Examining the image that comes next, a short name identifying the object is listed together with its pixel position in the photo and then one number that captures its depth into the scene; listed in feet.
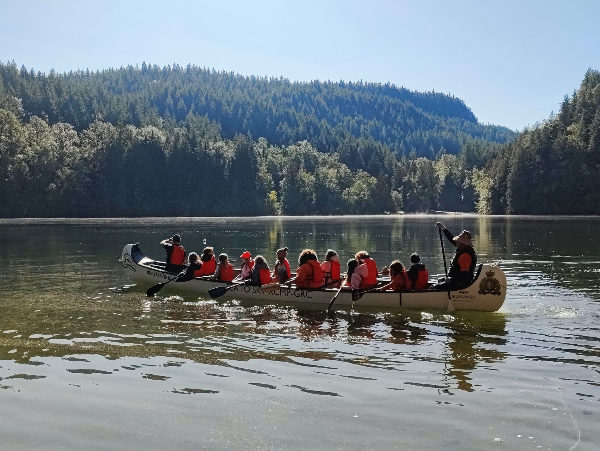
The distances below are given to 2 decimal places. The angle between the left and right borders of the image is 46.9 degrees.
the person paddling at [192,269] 89.92
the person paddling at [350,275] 76.54
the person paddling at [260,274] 82.99
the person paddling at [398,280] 75.10
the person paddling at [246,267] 86.17
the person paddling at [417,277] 75.05
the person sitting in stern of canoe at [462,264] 72.33
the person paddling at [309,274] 79.66
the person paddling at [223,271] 86.99
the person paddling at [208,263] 92.43
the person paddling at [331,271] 80.89
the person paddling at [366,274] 76.74
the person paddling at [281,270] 84.02
